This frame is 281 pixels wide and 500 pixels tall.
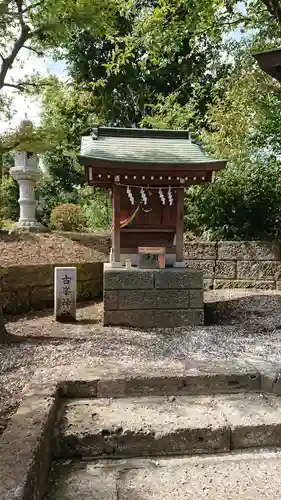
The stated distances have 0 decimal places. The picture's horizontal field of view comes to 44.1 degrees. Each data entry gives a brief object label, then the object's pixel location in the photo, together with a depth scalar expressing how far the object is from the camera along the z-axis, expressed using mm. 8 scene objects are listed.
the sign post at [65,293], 6105
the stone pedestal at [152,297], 5809
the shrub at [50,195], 15241
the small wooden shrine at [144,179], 5660
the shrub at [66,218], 9918
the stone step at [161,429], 2795
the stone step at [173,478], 2339
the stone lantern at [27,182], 8641
